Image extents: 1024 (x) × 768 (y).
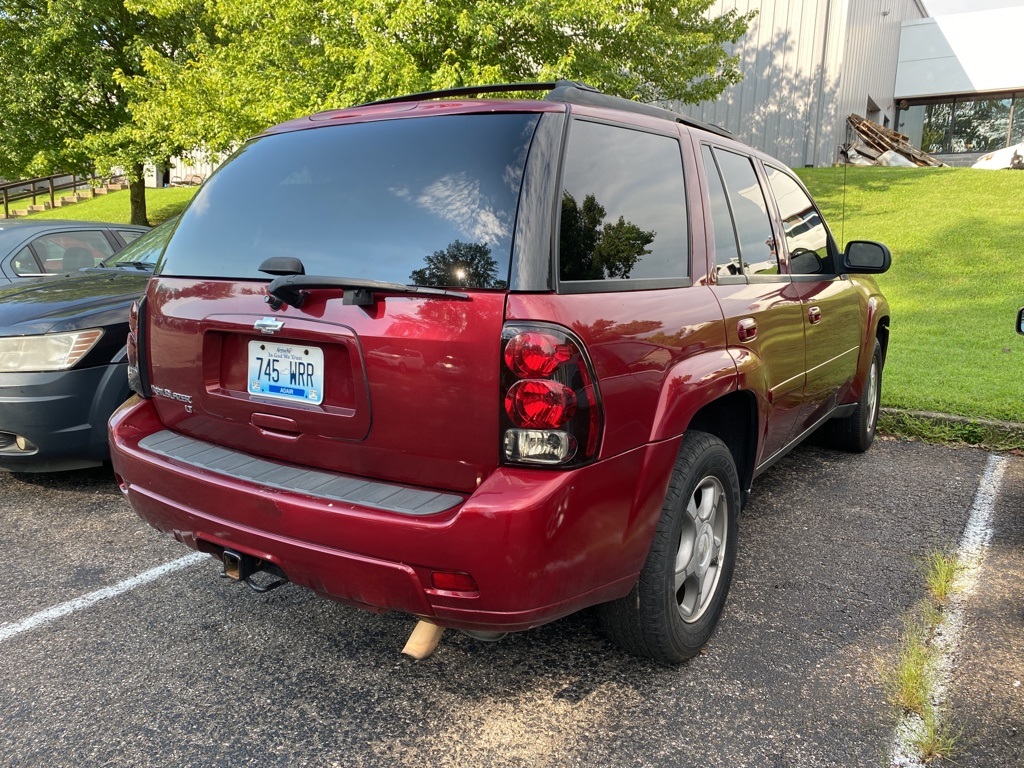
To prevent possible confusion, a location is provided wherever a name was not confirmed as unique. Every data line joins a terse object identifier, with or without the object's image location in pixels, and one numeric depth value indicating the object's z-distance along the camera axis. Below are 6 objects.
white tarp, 22.50
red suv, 1.98
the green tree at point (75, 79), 16.59
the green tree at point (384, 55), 10.90
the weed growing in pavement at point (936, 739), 2.19
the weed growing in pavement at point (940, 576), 3.14
